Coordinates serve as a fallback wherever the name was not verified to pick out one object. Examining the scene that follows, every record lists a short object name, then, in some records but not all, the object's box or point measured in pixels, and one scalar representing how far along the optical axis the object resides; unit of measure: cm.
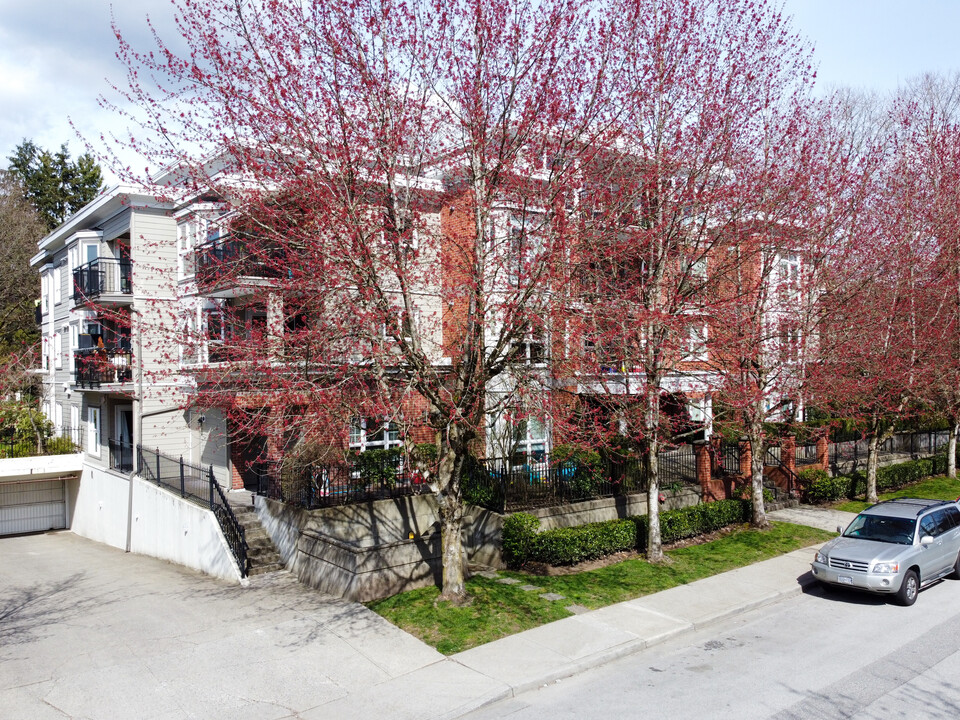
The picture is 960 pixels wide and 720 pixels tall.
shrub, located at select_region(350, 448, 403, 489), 1577
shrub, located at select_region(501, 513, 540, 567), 1417
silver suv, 1212
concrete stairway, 1456
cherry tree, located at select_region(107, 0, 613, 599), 1071
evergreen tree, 4919
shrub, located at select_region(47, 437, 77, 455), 2539
